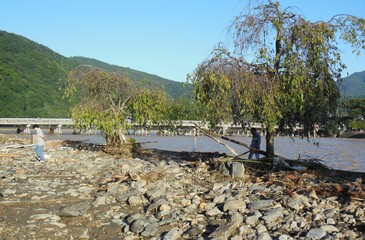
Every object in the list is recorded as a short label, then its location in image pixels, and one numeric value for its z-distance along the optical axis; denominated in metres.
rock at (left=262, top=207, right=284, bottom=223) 7.71
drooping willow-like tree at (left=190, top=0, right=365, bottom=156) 12.54
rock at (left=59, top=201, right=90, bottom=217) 8.80
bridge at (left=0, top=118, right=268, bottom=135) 85.88
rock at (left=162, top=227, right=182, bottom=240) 7.32
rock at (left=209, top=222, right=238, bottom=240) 7.04
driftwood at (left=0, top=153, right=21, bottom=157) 19.12
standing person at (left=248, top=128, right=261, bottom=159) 16.20
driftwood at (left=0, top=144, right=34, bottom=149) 22.37
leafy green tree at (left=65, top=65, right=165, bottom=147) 21.55
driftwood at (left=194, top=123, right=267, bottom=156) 14.41
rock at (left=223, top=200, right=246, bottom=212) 8.49
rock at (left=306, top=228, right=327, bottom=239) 6.84
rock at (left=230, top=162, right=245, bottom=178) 12.23
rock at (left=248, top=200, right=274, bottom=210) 8.50
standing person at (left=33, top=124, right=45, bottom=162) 17.11
